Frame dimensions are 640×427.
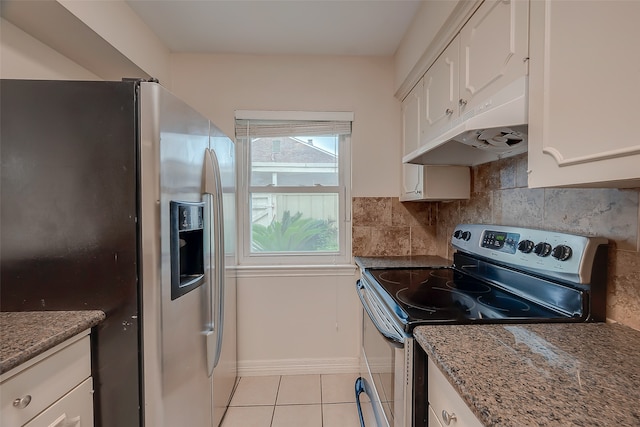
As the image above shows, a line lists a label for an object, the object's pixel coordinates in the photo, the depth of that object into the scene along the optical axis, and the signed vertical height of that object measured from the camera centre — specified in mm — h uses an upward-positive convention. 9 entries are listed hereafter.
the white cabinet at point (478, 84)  885 +498
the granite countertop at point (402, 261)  1792 -368
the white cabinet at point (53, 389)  749 -532
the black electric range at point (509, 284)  920 -334
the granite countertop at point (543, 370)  518 -372
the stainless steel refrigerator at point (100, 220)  1004 -40
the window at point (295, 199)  2219 +68
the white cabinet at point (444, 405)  656 -502
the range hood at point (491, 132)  867 +263
